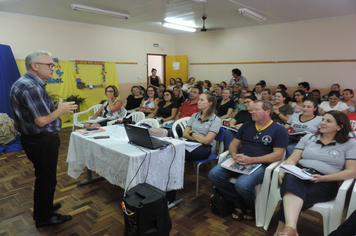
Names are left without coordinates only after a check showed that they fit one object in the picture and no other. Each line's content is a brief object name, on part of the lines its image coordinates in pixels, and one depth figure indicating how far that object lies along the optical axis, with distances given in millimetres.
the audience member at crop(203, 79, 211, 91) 7668
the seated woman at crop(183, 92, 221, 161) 2510
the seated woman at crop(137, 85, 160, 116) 4630
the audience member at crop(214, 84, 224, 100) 5672
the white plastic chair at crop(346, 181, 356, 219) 1634
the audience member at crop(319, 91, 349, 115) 4234
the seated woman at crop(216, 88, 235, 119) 4262
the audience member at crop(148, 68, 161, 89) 8062
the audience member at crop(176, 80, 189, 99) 6227
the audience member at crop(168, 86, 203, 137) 3761
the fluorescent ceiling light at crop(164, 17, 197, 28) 6047
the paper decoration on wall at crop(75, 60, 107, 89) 6539
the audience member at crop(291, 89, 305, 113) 3955
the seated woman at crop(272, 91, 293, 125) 3580
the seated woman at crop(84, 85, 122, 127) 3932
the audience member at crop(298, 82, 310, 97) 5844
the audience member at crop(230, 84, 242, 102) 5655
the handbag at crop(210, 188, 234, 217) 2191
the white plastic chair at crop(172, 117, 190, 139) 3007
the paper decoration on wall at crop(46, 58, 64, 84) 6084
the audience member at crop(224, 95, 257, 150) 2963
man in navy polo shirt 2133
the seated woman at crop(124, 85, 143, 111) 5229
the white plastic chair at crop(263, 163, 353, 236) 1661
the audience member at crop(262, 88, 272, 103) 4270
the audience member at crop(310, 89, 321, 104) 5393
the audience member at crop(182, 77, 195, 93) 7794
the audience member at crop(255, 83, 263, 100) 6102
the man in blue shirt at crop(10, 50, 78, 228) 1760
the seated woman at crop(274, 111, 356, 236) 1738
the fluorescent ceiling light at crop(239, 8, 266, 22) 4828
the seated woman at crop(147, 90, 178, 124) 4104
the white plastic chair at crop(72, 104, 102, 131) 4156
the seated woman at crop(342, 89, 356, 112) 4793
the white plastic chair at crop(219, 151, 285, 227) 2010
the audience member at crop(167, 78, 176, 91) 7926
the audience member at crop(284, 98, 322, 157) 2727
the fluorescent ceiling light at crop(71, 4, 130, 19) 4700
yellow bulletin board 6152
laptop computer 1998
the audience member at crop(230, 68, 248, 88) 6621
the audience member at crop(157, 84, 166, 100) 6692
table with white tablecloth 1930
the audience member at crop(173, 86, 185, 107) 5312
